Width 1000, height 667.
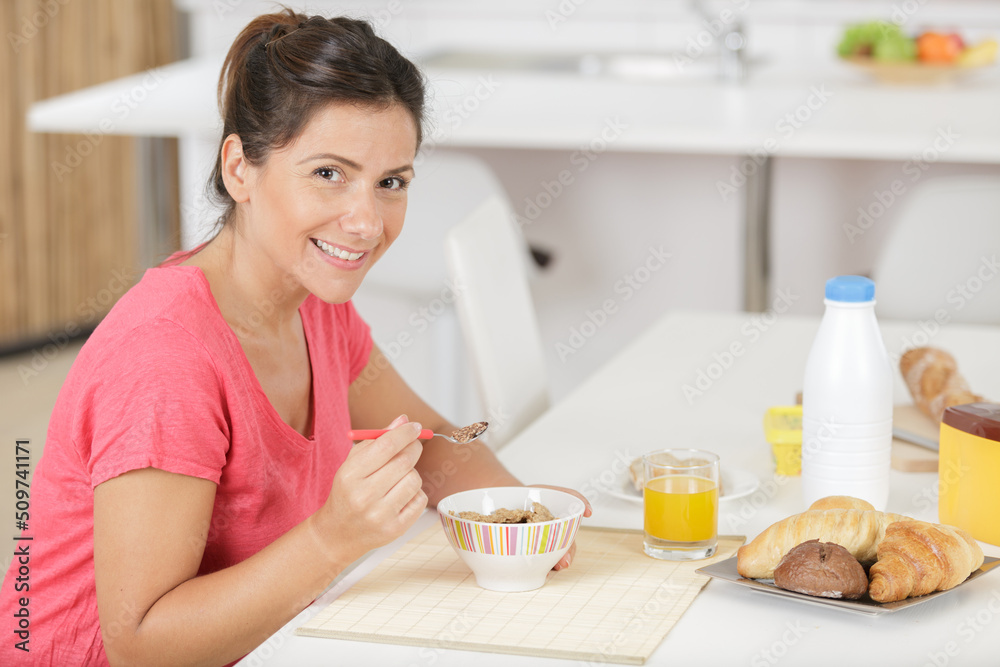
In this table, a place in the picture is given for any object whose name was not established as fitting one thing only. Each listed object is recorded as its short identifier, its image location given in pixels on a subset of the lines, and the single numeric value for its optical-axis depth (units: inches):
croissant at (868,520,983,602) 96.0
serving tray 95.5
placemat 95.0
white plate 107.2
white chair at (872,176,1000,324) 156.0
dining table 94.7
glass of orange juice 101.2
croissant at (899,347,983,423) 113.3
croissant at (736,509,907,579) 97.9
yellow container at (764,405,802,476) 110.3
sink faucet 209.9
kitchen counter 171.3
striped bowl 97.8
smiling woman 97.3
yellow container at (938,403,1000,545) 102.4
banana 194.1
